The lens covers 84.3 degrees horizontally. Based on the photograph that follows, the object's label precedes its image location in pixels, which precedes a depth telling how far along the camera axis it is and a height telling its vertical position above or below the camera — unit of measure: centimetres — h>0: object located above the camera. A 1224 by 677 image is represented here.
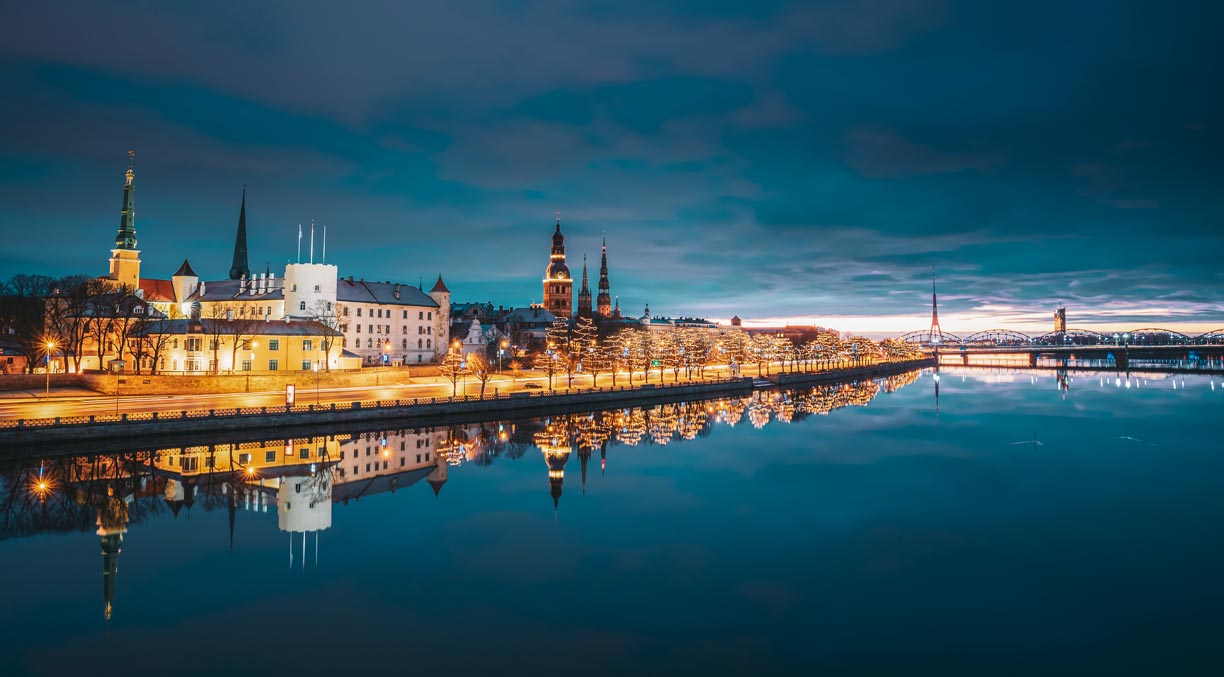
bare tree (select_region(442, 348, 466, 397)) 6471 -163
